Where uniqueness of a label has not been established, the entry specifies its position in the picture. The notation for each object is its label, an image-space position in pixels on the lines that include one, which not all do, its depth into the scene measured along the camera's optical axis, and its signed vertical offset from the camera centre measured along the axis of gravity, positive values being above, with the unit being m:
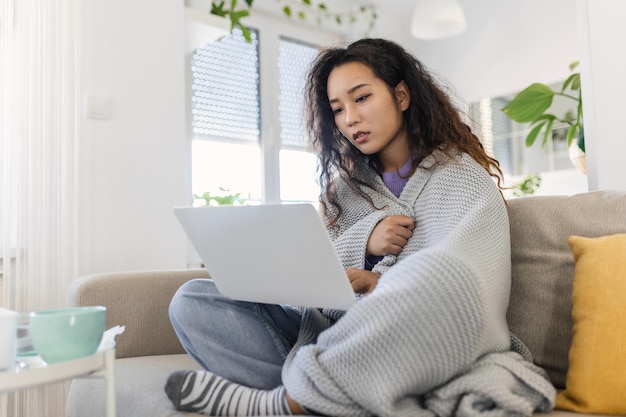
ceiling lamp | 2.91 +0.98
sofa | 1.04 -0.15
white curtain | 1.90 +0.25
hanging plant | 3.47 +1.33
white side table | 0.80 -0.19
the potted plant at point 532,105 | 1.97 +0.39
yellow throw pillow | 0.91 -0.17
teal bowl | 0.85 -0.14
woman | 0.83 -0.10
